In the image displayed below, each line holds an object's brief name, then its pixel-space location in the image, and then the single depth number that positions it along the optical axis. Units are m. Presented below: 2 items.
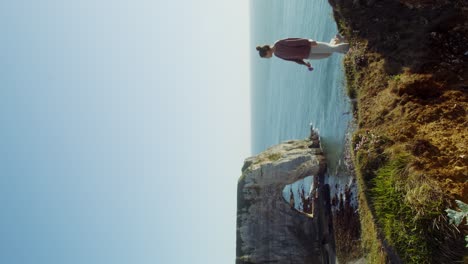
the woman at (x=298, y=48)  12.09
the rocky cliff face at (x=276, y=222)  15.31
